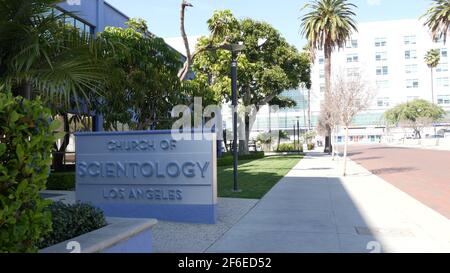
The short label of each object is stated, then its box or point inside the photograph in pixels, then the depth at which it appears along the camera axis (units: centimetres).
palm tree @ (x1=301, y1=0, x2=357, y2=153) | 3659
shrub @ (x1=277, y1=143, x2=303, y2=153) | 4562
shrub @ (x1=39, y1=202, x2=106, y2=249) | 422
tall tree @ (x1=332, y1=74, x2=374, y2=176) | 1706
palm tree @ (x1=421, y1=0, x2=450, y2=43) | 3969
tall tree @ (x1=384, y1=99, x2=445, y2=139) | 7556
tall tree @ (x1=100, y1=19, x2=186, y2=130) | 1336
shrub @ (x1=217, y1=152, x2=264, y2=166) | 2606
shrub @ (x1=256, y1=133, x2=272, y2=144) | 5448
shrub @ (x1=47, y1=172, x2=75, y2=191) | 1388
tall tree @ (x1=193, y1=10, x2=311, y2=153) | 3046
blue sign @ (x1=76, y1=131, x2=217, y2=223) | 823
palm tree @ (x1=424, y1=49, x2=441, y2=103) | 8306
